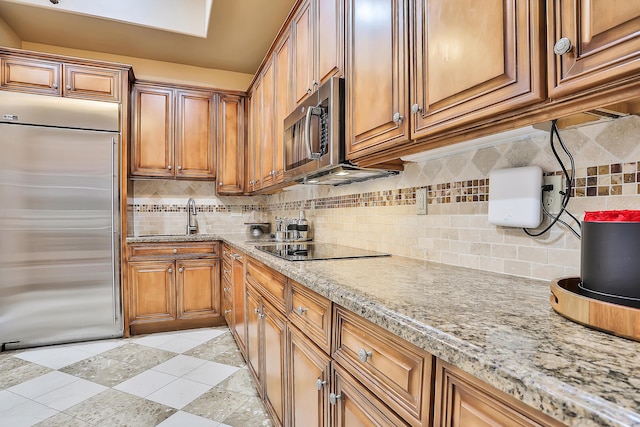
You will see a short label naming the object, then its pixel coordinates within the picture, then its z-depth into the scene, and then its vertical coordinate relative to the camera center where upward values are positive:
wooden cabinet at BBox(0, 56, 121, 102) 2.66 +1.09
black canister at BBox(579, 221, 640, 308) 0.57 -0.09
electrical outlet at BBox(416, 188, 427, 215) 1.51 +0.05
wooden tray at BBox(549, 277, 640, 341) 0.54 -0.18
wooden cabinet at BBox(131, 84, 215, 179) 3.20 +0.78
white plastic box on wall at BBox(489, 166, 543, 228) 1.03 +0.05
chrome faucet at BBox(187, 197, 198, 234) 3.58 -0.05
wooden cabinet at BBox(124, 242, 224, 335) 2.99 -0.68
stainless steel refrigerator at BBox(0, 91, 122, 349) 2.64 -0.06
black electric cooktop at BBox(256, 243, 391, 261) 1.59 -0.21
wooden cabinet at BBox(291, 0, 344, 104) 1.58 +0.87
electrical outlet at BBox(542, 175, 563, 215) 1.00 +0.04
